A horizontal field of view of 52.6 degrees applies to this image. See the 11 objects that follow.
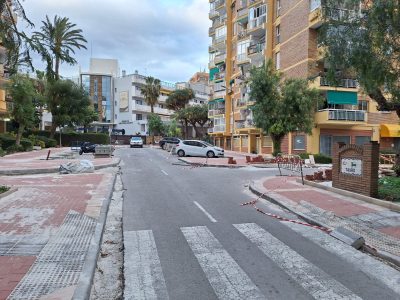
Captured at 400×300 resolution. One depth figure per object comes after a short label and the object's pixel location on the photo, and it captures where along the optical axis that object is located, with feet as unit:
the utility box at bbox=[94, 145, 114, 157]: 109.09
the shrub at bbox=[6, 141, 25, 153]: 127.13
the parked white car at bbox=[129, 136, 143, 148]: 209.43
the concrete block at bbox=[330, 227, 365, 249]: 24.57
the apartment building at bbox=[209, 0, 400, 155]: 119.03
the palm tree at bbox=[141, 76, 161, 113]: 276.41
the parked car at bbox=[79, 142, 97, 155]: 139.19
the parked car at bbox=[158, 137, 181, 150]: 176.35
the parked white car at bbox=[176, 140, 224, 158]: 120.55
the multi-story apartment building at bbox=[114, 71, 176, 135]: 287.89
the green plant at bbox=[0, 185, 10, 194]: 40.93
